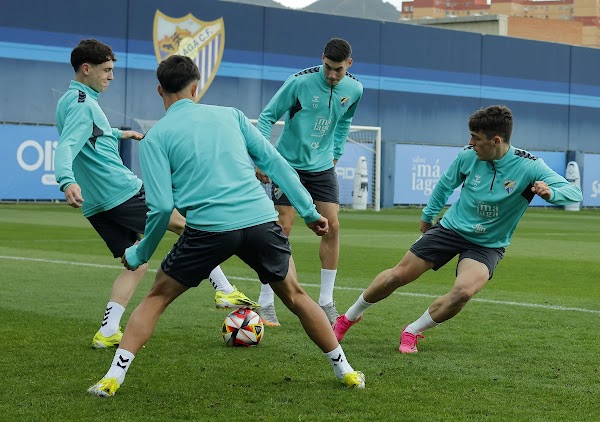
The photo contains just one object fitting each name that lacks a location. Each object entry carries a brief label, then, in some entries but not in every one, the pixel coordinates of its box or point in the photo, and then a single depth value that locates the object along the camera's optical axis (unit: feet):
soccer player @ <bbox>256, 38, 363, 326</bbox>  29.89
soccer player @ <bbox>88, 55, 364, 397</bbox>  18.78
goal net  109.81
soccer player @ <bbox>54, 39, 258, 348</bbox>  24.81
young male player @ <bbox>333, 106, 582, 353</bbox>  24.11
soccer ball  24.86
